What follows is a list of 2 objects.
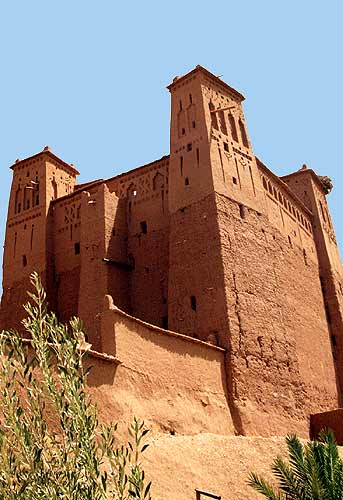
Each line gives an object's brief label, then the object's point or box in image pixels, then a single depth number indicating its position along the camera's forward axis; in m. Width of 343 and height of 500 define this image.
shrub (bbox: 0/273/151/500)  6.09
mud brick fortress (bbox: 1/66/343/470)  14.98
